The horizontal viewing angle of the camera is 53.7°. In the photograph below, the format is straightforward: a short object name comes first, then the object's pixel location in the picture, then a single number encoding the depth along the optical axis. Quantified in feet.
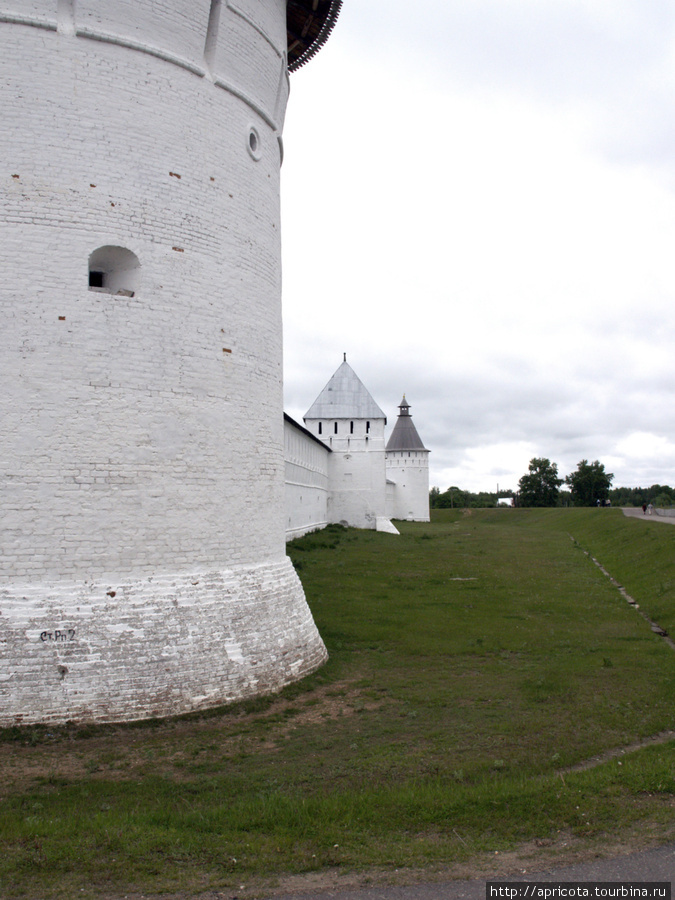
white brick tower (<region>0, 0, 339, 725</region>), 27.43
